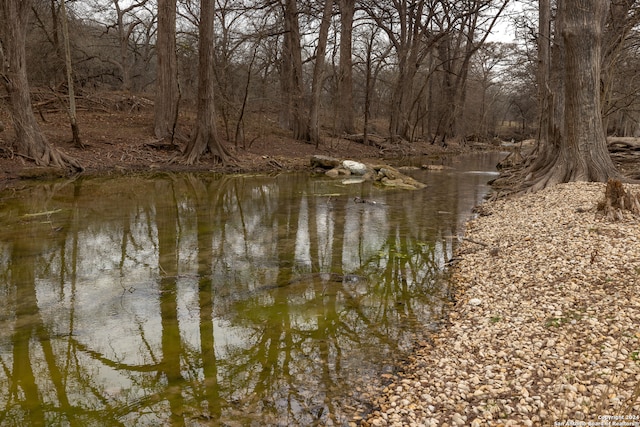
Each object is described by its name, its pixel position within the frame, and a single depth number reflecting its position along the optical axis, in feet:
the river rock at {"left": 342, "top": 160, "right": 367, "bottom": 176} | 56.70
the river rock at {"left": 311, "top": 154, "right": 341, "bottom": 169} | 60.49
